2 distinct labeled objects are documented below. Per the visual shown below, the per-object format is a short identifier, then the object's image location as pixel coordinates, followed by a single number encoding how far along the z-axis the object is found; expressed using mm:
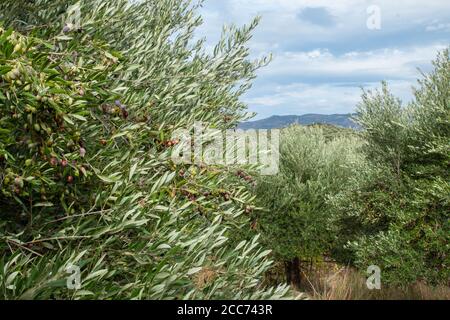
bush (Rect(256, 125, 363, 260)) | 17562
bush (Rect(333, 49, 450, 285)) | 12445
